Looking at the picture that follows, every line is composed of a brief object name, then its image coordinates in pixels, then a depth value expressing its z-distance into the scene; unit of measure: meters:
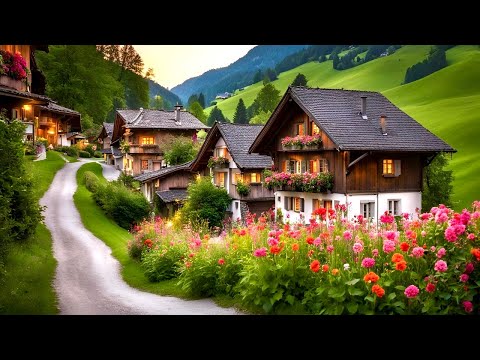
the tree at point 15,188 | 8.84
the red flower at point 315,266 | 5.92
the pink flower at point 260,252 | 6.76
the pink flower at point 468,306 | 5.58
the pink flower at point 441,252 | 5.49
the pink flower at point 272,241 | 6.61
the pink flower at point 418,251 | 5.51
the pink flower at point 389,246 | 5.61
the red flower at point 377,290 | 5.42
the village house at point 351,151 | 20.22
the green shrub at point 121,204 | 24.87
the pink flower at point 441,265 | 5.35
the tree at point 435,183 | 21.27
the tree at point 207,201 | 27.22
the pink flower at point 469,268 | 5.57
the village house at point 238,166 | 27.55
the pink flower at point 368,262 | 5.51
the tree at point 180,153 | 35.25
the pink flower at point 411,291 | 5.31
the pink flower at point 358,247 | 5.68
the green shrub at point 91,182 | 26.62
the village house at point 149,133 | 37.94
